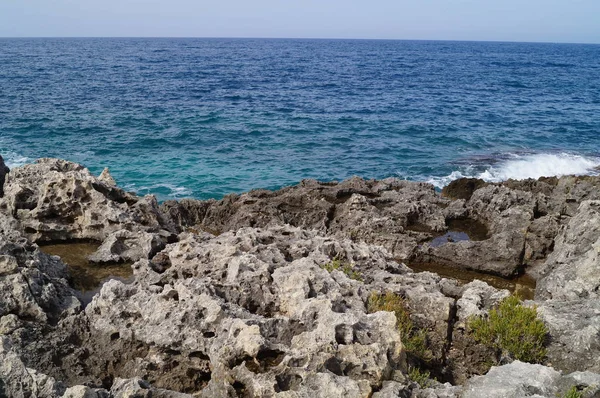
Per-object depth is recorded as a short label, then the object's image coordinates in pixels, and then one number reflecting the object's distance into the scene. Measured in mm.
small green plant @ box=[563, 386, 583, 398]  6000
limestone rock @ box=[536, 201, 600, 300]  10805
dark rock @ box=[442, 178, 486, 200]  23250
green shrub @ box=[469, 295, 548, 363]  8649
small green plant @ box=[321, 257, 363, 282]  10417
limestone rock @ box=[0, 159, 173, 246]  14555
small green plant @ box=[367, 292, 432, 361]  8383
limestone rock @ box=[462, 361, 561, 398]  6211
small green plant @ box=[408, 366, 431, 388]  6992
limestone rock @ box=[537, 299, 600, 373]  8500
